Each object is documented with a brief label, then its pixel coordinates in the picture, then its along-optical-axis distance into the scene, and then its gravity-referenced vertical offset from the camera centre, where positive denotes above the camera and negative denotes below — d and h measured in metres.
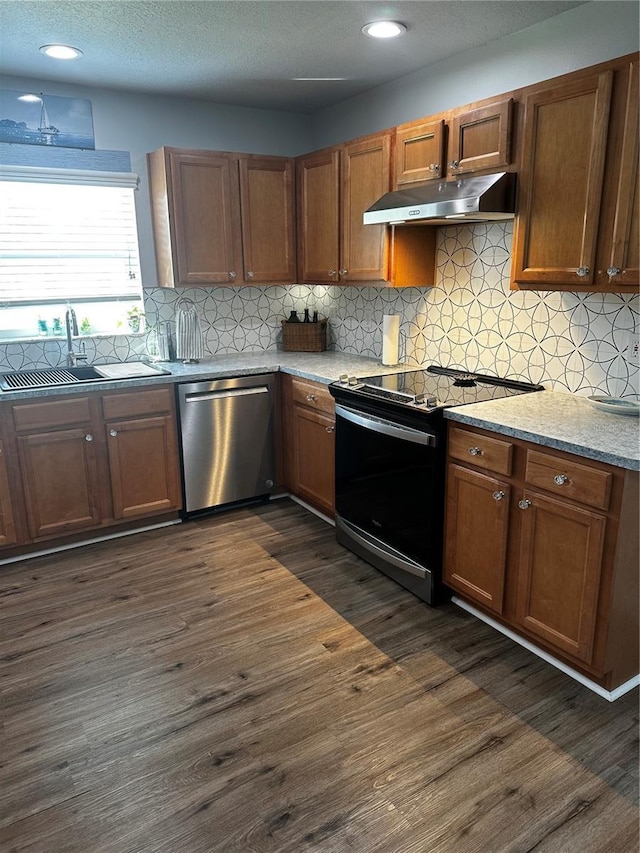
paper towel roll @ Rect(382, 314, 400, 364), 3.56 -0.31
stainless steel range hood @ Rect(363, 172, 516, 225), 2.50 +0.35
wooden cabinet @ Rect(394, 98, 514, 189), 2.57 +0.63
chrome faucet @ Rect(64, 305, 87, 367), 3.61 -0.25
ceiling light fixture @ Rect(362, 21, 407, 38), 2.62 +1.10
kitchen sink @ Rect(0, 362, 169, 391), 3.25 -0.50
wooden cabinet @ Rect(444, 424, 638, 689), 2.03 -0.96
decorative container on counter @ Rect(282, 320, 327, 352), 4.25 -0.35
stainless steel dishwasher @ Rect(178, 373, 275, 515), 3.59 -0.93
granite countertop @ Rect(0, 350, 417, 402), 3.21 -0.49
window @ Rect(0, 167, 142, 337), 3.49 +0.22
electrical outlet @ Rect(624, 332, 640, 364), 2.49 -0.27
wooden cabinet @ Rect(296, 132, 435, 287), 3.29 +0.32
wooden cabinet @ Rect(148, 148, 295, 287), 3.63 +0.42
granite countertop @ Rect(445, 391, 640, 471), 2.00 -0.52
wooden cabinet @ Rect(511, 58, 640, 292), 2.15 +0.36
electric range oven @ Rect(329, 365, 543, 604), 2.66 -0.84
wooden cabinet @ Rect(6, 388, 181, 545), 3.18 -0.93
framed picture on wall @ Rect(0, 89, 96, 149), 3.34 +0.92
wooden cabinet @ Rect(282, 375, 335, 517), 3.49 -0.93
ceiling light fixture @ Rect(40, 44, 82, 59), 2.85 +1.10
